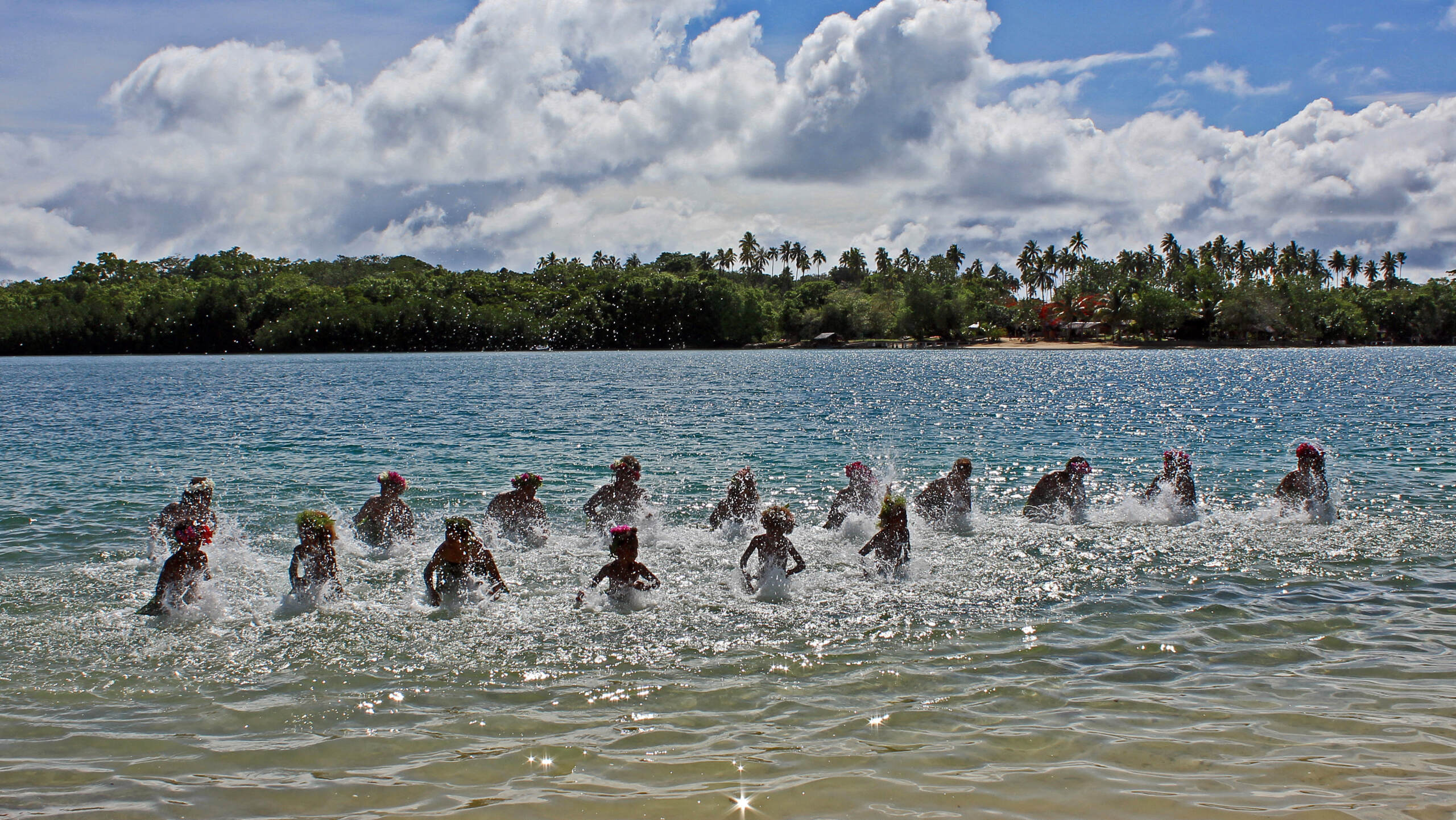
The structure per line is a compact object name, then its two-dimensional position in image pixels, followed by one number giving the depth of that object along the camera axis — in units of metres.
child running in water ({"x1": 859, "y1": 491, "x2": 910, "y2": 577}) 11.23
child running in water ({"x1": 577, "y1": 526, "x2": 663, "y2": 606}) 9.87
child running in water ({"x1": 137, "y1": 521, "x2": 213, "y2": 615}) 9.56
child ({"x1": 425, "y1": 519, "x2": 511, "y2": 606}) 9.94
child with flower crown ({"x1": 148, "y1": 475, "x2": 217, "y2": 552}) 12.27
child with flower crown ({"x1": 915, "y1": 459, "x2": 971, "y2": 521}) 14.26
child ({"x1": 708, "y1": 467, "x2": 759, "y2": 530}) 14.01
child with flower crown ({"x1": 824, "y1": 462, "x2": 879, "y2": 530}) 13.88
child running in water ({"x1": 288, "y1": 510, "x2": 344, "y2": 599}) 9.86
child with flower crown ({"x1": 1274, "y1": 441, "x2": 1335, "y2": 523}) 14.05
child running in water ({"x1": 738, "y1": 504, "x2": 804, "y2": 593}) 10.56
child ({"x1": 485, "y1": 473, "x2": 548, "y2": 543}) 13.22
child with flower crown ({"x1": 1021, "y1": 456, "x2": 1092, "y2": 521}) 14.66
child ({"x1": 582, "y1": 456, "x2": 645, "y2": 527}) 14.07
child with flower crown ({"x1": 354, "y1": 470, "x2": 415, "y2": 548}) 12.91
